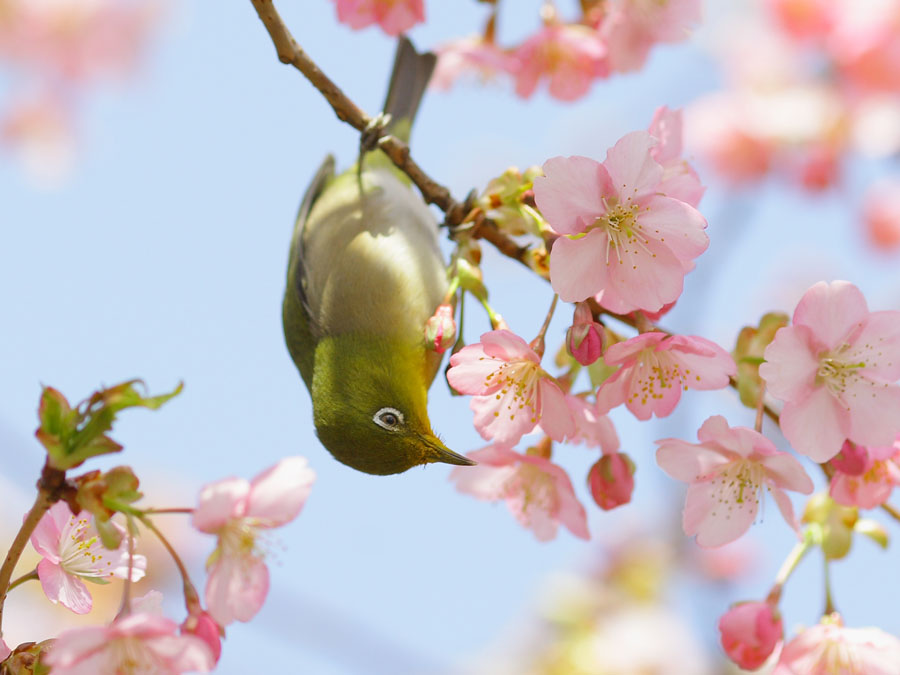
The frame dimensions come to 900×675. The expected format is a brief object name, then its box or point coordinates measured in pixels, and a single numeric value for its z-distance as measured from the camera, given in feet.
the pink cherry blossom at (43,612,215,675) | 10.28
